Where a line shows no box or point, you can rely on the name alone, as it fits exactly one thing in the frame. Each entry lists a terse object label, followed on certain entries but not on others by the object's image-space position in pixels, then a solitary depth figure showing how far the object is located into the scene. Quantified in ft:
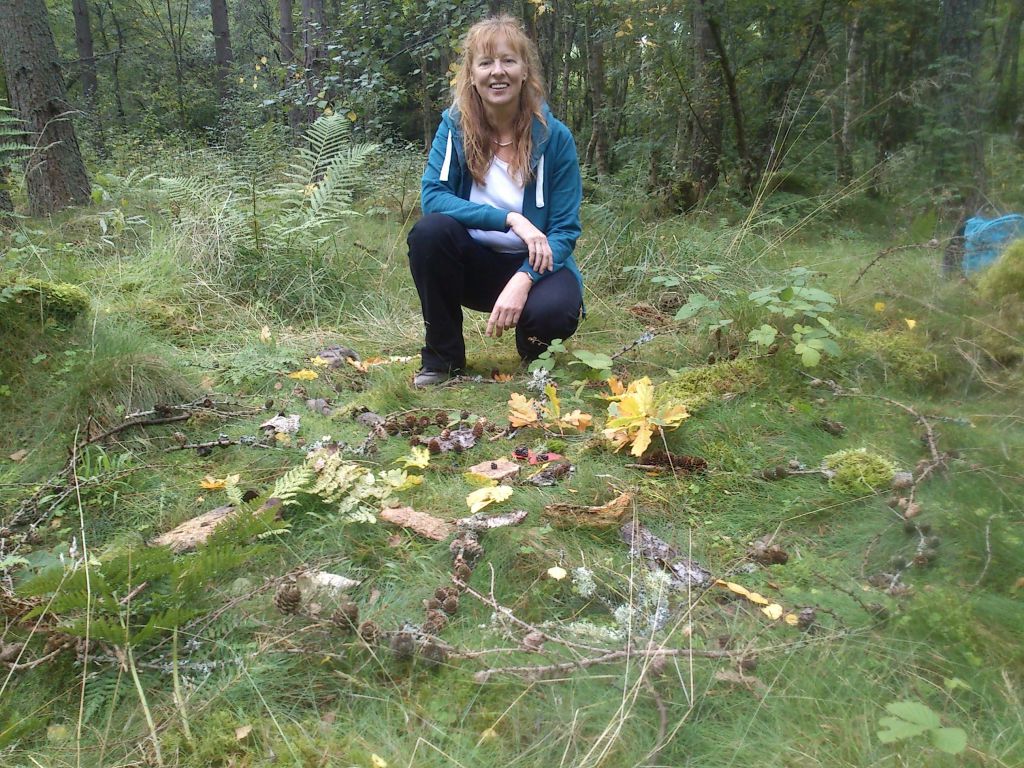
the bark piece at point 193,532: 5.64
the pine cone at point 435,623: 4.68
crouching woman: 9.26
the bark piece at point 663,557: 5.17
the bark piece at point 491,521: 5.69
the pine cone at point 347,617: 4.53
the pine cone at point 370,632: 4.48
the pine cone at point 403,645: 4.39
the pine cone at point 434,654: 4.38
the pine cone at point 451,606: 4.87
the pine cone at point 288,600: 4.55
